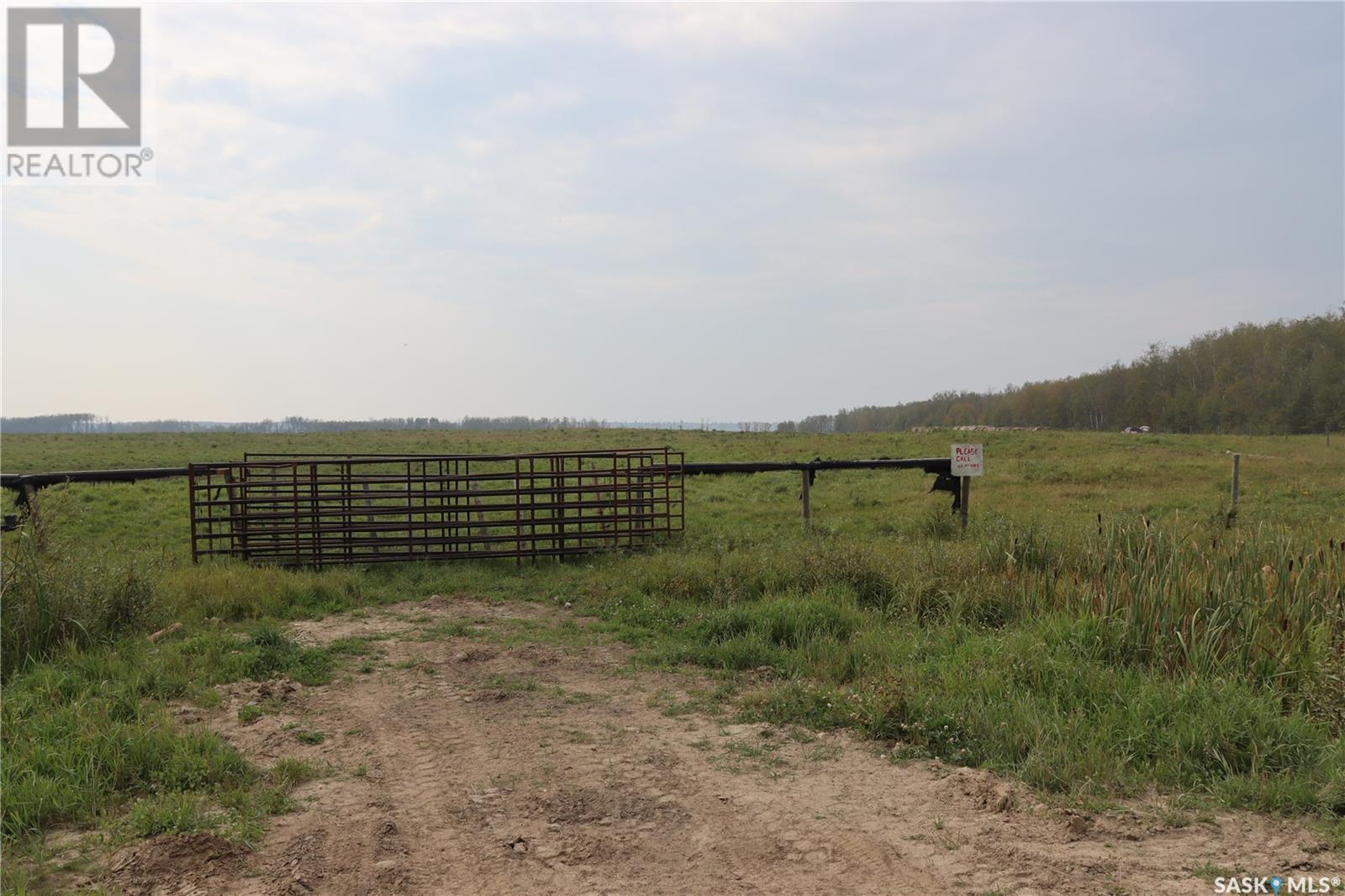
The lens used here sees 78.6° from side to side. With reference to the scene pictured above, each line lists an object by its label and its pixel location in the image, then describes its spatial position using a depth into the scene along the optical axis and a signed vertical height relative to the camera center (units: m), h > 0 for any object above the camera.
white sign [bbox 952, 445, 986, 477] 14.02 -0.55
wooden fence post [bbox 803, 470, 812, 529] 15.21 -1.40
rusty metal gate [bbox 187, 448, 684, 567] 12.80 -1.41
